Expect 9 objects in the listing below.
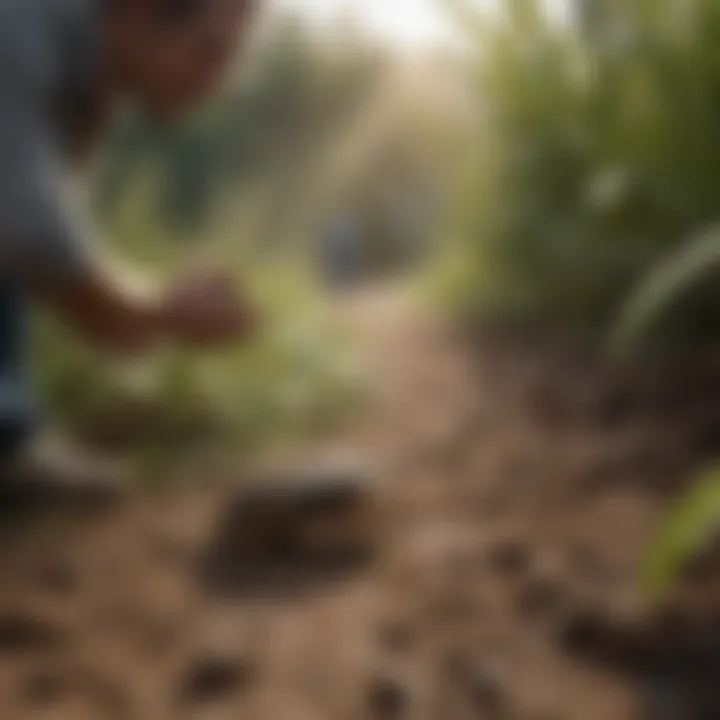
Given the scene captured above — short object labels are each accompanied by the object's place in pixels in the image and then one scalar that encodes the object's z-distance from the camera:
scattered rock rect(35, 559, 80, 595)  0.67
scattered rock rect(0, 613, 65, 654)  0.59
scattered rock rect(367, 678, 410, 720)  0.50
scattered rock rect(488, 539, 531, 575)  0.63
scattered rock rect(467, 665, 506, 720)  0.49
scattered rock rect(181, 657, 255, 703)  0.54
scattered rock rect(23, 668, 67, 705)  0.53
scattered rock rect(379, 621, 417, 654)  0.57
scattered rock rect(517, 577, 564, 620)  0.58
